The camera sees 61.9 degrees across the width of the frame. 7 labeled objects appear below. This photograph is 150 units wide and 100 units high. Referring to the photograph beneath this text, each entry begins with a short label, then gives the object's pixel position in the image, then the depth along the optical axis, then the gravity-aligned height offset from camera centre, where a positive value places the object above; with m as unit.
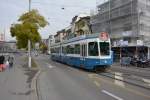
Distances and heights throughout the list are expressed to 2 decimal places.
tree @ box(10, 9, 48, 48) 15.04 +3.15
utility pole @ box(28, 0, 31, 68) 14.10 +0.07
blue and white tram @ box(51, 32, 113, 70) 10.95 +0.01
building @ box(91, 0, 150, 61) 21.95 +4.78
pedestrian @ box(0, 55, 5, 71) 12.32 -1.08
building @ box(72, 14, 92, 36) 35.54 +7.69
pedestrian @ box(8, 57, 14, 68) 14.83 -1.21
